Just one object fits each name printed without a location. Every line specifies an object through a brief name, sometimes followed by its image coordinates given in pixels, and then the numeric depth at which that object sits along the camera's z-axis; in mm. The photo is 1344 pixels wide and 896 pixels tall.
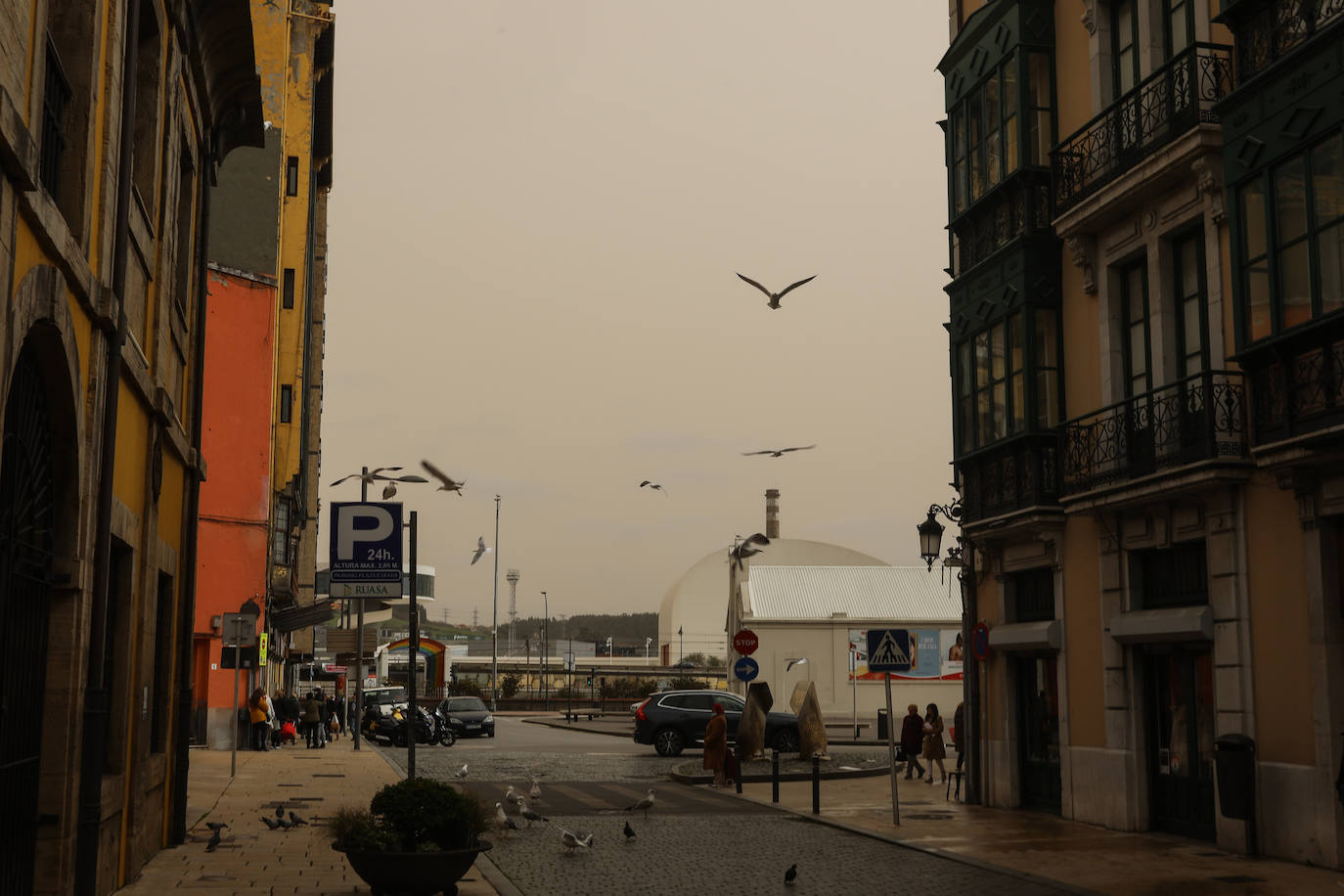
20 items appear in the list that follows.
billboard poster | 60562
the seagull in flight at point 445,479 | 22469
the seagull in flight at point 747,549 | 40656
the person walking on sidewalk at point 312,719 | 39844
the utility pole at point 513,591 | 140250
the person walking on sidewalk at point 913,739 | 29406
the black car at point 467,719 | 46750
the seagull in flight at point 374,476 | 42656
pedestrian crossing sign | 21281
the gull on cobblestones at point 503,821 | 18703
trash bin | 16212
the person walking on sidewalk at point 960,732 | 25484
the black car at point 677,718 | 38188
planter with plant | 12461
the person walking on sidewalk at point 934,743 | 28844
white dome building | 99938
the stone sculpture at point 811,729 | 32781
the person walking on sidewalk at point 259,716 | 38031
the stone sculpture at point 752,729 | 32500
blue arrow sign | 29375
